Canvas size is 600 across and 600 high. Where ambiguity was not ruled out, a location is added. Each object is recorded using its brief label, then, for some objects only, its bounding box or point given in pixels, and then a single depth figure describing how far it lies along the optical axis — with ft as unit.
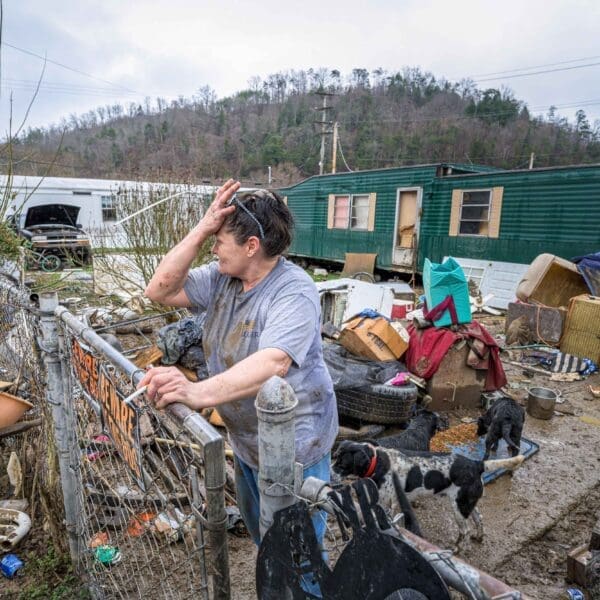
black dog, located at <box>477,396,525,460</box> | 12.22
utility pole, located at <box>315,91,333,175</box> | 85.03
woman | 4.83
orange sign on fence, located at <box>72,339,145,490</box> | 4.34
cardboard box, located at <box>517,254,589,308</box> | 26.05
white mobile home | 60.75
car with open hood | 44.16
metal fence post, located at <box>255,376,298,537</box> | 2.98
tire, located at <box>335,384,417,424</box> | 13.39
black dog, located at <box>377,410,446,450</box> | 12.35
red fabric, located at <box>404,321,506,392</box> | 15.74
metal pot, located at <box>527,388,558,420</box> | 16.08
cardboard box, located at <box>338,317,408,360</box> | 16.02
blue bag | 15.74
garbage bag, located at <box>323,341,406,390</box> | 13.89
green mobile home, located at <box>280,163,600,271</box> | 31.68
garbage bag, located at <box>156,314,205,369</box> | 16.72
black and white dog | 9.04
